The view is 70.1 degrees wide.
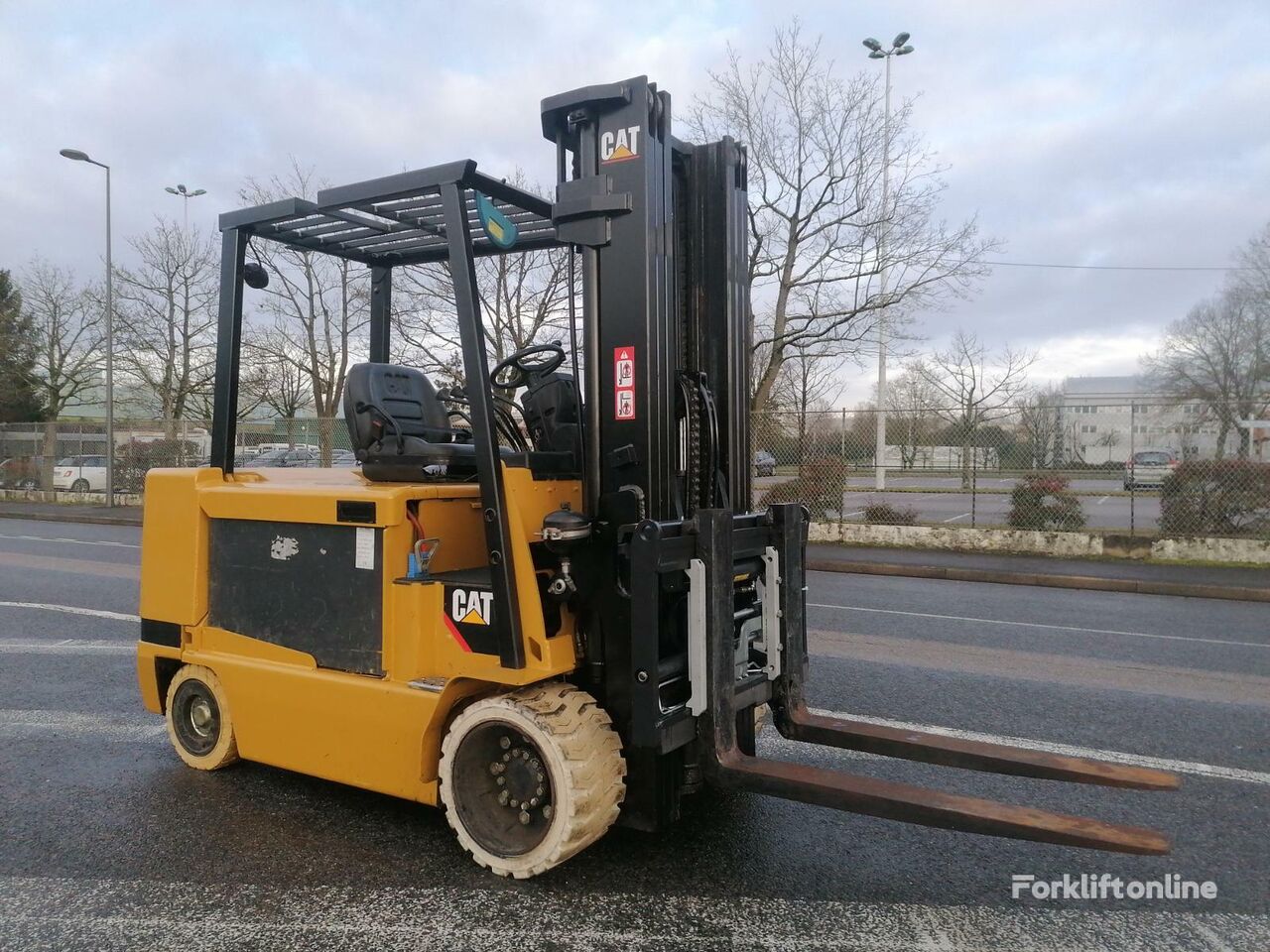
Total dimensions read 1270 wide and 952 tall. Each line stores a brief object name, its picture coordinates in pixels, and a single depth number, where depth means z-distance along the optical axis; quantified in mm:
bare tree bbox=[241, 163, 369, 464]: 21359
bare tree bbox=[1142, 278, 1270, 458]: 33875
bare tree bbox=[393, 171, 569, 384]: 14641
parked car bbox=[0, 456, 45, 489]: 29422
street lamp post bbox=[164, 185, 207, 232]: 29625
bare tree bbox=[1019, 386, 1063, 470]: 14867
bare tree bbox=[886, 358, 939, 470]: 15984
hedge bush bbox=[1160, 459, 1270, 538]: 13539
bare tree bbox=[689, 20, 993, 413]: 20094
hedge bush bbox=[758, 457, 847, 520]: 16484
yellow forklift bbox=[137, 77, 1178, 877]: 3332
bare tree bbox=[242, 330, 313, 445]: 25645
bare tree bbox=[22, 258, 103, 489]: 39656
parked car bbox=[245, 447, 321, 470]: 20375
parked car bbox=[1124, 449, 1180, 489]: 14156
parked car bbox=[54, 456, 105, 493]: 28109
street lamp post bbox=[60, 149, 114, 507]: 25250
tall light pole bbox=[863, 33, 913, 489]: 16266
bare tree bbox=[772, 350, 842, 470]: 16453
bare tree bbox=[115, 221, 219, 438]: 31438
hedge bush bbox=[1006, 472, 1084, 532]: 14742
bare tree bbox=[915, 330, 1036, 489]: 15227
